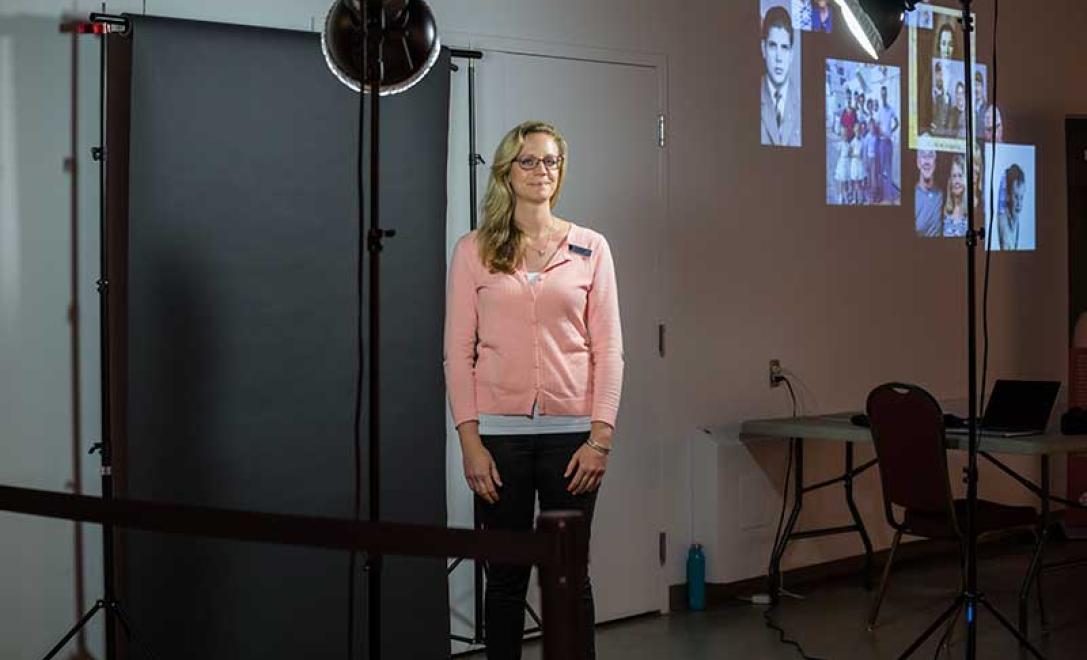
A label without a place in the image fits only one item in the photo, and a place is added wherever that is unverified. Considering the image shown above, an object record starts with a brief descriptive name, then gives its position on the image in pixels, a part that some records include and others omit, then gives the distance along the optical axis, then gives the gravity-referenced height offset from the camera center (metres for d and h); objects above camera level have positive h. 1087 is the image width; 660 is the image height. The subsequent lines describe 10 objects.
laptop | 5.45 -0.42
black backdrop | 4.32 -0.09
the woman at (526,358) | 3.87 -0.16
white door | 5.43 +0.26
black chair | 5.18 -0.61
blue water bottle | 5.84 -1.11
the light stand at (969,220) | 4.04 +0.23
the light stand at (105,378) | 4.19 -0.23
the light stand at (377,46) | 3.35 +0.59
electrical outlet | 6.28 -0.32
